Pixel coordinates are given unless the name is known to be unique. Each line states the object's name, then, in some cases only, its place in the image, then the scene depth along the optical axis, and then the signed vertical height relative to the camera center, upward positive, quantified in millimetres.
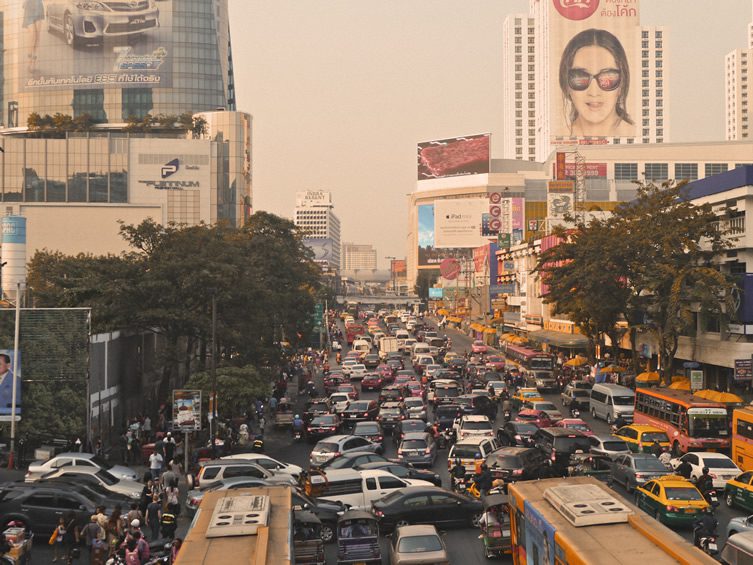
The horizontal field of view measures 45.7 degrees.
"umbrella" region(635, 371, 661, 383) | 46359 -4580
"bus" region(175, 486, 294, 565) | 11641 -3464
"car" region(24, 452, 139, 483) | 26580 -5295
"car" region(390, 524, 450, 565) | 16812 -4911
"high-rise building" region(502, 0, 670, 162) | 182000 +46141
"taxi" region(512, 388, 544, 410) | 44750 -5449
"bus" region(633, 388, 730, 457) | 30922 -4707
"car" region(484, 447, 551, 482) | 25984 -5179
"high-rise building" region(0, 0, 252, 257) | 111750 +23242
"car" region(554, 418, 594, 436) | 33938 -5226
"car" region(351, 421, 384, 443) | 34531 -5534
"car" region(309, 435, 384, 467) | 30234 -5485
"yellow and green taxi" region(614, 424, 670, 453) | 31109 -5225
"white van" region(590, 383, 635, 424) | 40309 -5248
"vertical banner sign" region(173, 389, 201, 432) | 30266 -4109
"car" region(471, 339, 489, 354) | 83188 -5514
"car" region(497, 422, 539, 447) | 33156 -5474
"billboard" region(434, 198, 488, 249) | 183750 +14292
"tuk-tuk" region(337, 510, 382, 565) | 17953 -5063
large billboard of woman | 180250 +46670
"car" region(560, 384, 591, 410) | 46719 -5689
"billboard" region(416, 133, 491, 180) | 198750 +31008
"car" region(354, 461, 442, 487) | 25422 -5224
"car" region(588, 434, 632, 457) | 28781 -5083
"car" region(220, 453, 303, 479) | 26947 -5367
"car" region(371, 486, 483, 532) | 21234 -5265
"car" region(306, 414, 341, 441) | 37656 -5807
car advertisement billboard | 130000 +36685
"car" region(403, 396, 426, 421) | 40969 -5606
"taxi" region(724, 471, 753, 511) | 22922 -5279
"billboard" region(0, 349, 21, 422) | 31875 -3355
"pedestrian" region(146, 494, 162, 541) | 21750 -5581
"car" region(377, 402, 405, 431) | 39125 -5626
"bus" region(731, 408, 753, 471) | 27016 -4576
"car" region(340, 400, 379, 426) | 42188 -5804
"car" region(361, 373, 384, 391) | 57656 -5967
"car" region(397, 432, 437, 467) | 30625 -5535
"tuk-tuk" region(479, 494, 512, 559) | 18734 -5077
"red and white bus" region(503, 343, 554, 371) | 58344 -4731
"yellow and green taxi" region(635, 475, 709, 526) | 21016 -5044
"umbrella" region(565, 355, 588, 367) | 62469 -5055
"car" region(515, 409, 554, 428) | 37972 -5567
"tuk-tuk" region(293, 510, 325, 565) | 17469 -4957
